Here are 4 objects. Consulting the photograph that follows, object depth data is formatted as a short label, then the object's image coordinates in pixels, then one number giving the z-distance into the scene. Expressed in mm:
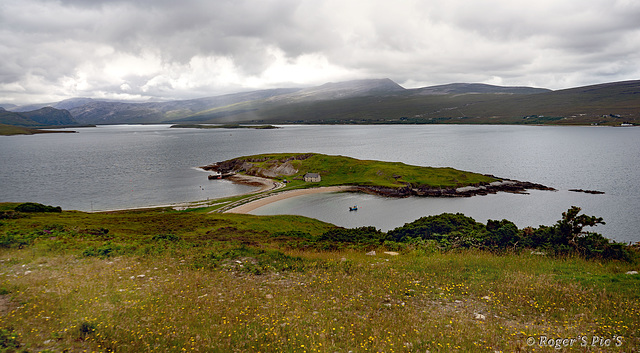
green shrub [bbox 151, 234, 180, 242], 28723
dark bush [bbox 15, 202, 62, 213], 53109
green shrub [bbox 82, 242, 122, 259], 21719
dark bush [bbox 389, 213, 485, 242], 33406
